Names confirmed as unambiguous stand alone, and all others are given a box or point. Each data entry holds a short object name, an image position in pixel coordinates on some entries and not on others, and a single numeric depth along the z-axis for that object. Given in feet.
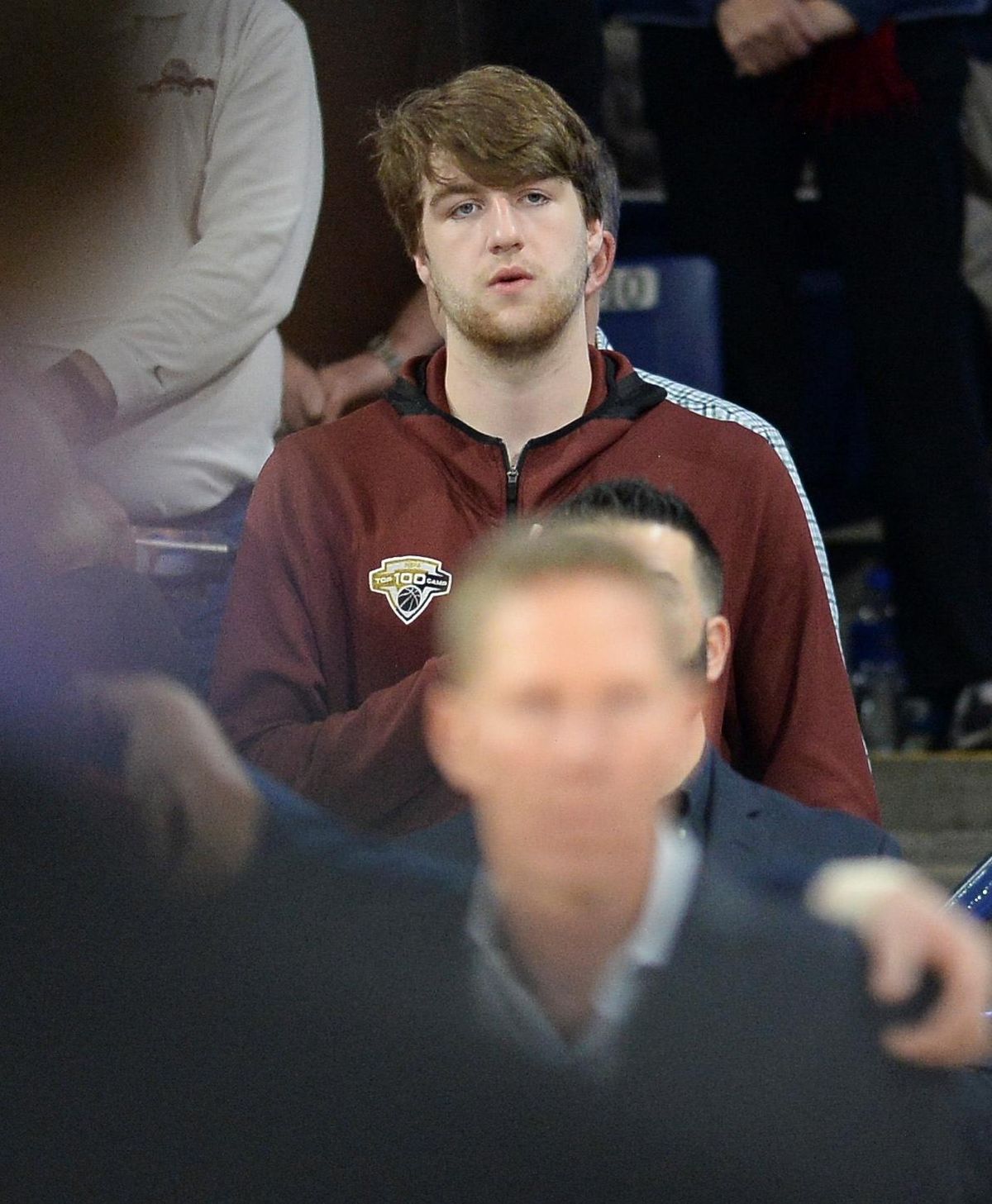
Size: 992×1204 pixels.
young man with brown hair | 31.13
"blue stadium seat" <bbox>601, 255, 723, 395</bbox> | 34.26
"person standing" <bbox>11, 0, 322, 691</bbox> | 30.35
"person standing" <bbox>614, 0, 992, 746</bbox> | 35.13
